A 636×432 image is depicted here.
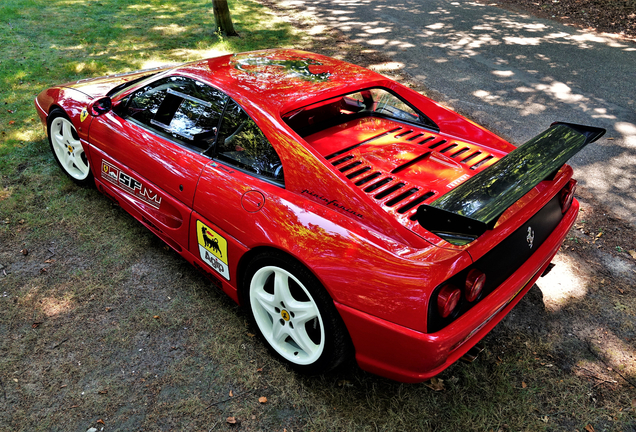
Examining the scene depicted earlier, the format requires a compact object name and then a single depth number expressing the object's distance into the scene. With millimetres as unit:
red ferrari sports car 1965
